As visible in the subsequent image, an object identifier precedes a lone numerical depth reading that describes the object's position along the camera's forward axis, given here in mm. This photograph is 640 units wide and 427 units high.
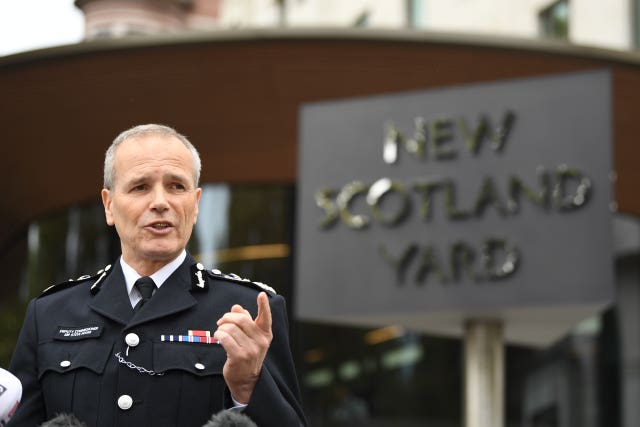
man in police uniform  3084
